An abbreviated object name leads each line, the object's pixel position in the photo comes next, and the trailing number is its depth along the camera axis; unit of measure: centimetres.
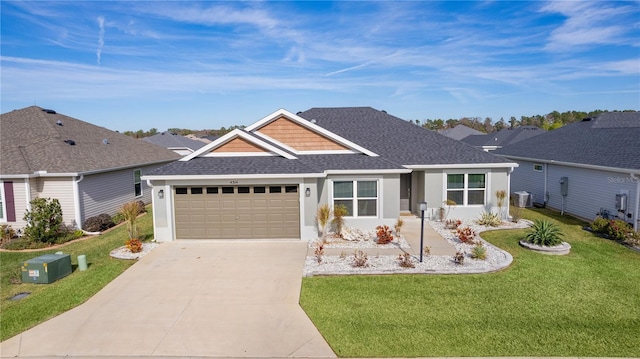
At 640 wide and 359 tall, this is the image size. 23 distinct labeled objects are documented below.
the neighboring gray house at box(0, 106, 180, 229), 1543
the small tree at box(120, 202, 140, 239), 1344
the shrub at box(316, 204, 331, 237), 1353
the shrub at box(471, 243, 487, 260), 1120
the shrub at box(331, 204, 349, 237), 1406
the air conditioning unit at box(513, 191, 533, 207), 1875
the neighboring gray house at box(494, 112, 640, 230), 1474
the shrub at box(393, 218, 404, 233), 1388
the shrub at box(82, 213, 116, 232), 1595
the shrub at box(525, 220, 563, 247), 1209
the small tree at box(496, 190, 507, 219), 1641
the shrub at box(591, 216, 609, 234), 1386
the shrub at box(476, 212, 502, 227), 1570
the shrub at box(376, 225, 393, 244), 1321
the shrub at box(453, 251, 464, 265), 1092
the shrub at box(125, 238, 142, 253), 1260
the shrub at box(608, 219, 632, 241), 1317
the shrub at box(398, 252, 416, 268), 1068
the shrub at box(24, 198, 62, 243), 1419
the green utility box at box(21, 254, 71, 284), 1019
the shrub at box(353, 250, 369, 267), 1077
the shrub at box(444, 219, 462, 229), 1520
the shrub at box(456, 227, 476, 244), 1303
